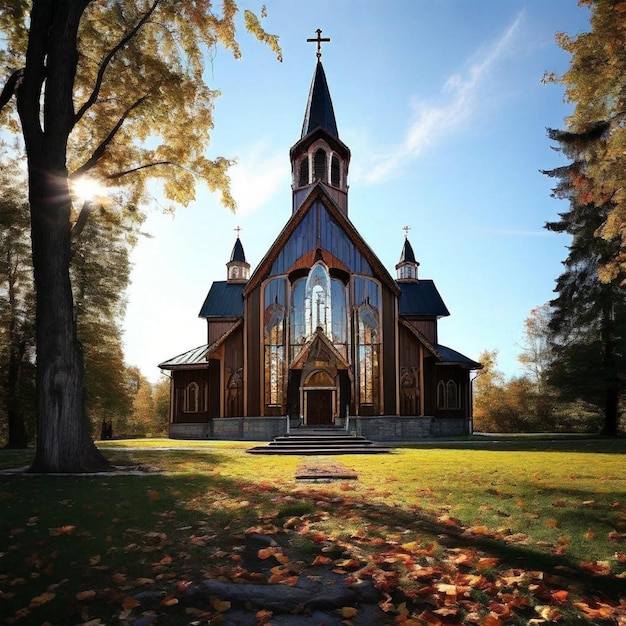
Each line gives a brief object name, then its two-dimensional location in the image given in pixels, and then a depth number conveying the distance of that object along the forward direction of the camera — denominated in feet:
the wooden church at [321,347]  89.66
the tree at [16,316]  78.07
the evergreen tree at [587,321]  88.84
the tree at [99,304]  89.81
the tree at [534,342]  152.05
